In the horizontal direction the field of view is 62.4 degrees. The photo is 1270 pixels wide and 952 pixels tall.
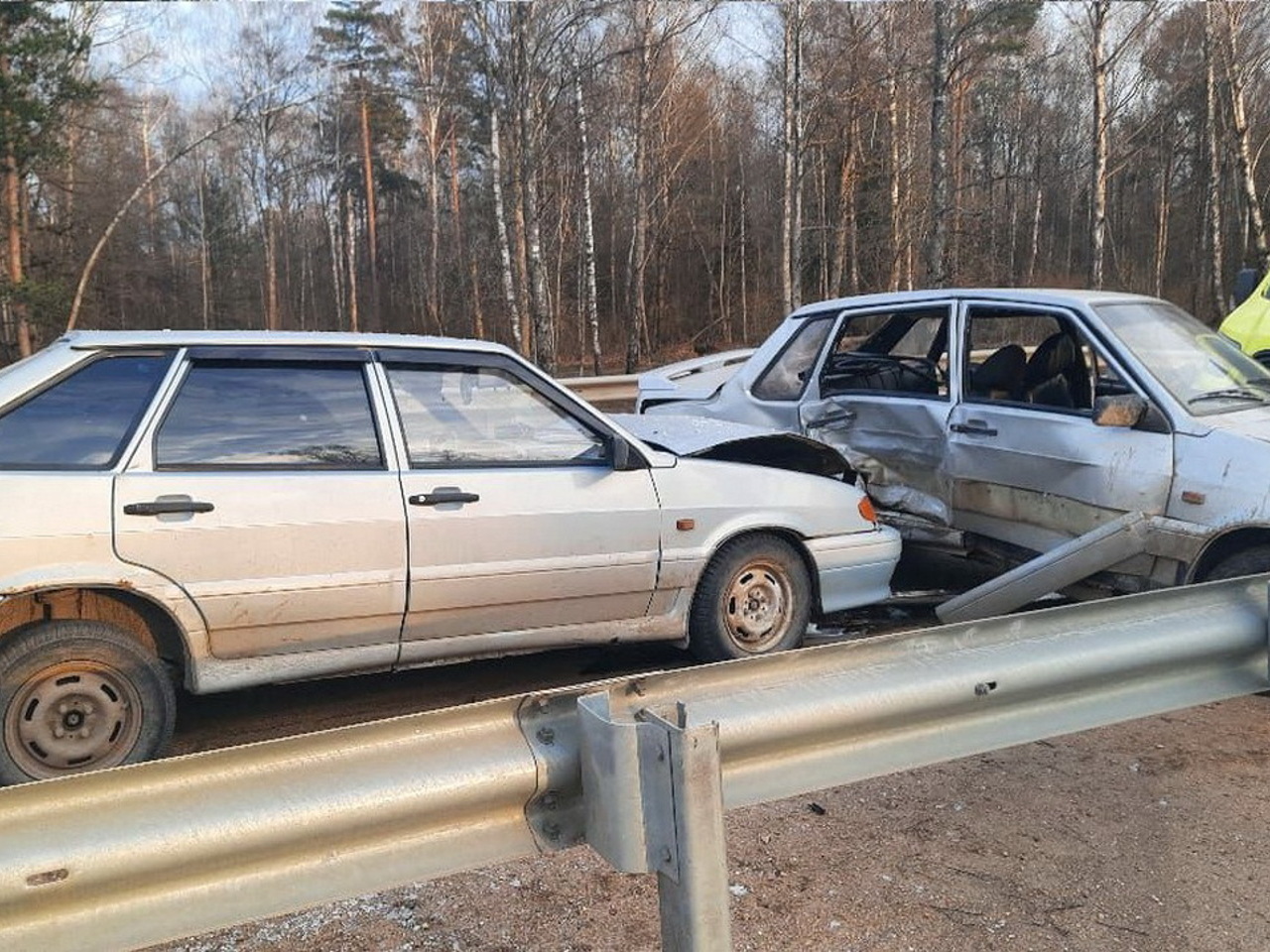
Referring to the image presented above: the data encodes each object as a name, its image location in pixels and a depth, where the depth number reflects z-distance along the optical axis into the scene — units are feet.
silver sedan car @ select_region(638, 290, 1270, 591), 15.75
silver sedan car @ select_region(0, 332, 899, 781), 11.93
